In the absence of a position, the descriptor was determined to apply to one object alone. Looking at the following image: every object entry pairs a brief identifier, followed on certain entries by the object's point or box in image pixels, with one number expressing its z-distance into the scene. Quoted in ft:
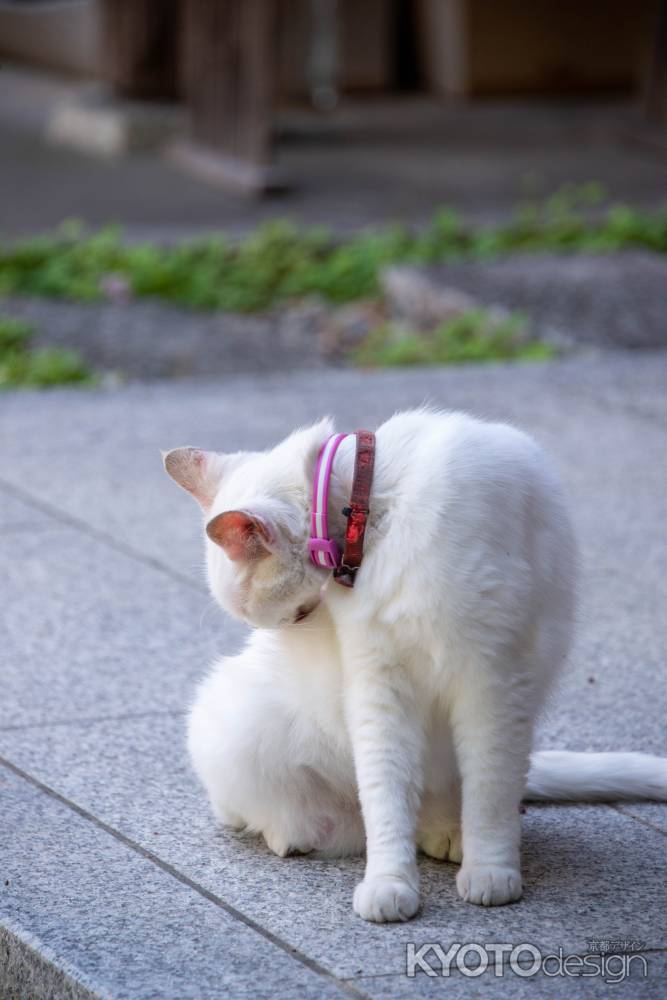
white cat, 16.51
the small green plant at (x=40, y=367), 45.09
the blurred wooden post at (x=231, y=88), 66.64
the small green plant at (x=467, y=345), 46.47
